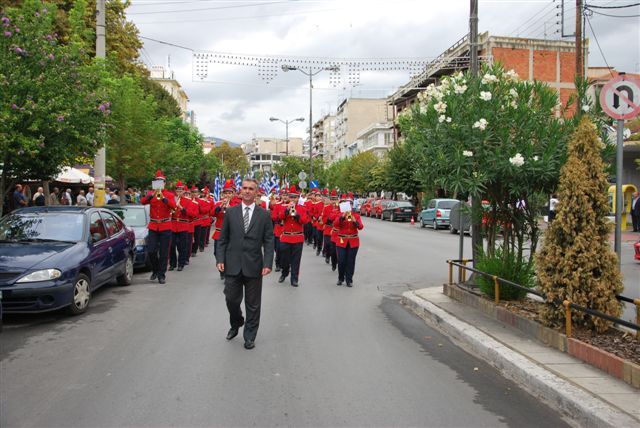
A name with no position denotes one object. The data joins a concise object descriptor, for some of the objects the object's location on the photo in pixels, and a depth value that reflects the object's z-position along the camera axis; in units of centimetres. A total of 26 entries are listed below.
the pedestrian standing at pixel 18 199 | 1905
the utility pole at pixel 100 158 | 1647
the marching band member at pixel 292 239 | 1176
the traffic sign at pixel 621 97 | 612
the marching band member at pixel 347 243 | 1167
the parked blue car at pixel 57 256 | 761
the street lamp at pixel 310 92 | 4314
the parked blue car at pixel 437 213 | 2939
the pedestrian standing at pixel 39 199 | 1969
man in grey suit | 671
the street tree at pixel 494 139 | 735
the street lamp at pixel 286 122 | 6739
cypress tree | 588
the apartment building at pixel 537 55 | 4812
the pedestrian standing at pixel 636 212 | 2344
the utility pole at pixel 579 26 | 2091
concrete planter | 498
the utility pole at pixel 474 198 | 865
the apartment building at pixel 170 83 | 9250
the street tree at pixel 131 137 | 2406
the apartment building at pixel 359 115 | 9939
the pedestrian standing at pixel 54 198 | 2270
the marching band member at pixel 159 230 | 1183
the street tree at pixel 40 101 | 1155
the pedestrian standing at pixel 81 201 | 2473
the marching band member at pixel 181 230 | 1346
